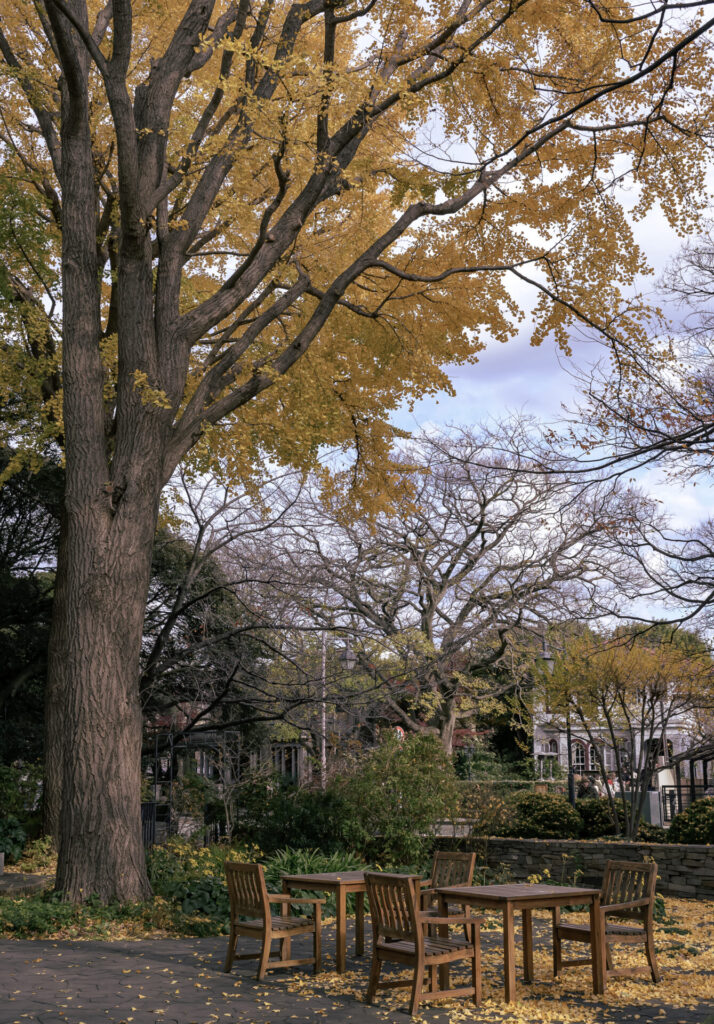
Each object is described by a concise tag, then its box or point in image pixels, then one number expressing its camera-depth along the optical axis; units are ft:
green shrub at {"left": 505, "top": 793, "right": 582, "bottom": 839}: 52.01
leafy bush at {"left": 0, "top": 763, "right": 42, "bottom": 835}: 47.28
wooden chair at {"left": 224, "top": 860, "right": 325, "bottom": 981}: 23.70
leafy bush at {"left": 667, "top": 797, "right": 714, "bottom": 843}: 45.78
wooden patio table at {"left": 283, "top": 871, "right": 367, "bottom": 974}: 24.77
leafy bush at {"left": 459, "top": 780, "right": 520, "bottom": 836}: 50.36
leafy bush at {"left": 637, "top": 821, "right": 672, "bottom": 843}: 50.65
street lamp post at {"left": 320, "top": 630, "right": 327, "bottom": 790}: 54.97
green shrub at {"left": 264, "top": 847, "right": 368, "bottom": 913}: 36.96
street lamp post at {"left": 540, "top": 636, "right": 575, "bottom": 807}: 60.92
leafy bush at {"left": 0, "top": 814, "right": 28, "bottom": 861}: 42.78
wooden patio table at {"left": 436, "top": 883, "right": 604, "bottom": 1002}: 21.81
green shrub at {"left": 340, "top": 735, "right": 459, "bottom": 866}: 43.06
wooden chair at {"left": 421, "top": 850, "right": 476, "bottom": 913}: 27.12
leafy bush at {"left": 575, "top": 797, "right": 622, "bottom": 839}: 54.29
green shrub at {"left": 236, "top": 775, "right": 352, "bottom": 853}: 43.93
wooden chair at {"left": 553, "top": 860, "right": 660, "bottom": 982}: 23.82
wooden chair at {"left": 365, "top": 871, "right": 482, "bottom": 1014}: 20.75
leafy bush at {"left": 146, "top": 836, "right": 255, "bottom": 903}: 32.45
